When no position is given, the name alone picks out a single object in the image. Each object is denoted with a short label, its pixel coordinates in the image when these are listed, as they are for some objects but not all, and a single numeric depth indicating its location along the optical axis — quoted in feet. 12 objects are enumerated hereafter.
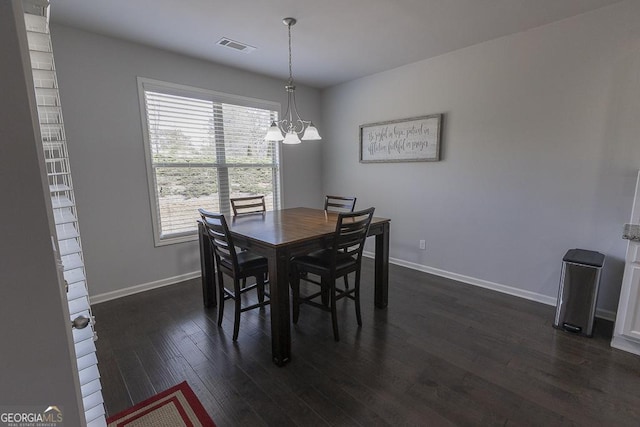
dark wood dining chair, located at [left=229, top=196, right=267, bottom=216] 10.64
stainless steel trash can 7.30
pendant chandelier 8.15
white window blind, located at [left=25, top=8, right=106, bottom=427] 2.51
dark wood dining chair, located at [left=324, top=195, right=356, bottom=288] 10.26
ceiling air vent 9.43
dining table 6.37
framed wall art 11.25
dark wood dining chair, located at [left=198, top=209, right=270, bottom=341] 6.97
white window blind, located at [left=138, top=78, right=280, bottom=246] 10.39
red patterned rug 5.07
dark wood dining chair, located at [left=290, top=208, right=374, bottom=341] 7.13
